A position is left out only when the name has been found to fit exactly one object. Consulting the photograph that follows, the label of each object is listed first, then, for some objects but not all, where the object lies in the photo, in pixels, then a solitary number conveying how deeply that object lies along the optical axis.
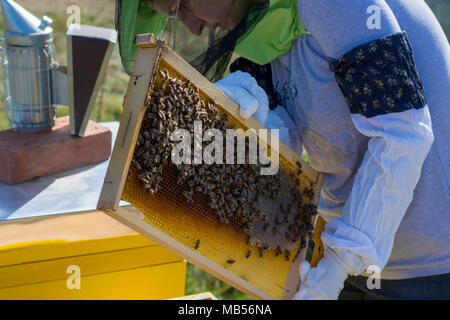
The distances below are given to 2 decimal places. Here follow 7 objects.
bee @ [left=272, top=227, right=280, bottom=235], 1.70
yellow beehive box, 1.82
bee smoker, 2.28
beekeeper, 1.52
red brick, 2.20
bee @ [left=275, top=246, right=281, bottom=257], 1.72
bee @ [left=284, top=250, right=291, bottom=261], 1.75
